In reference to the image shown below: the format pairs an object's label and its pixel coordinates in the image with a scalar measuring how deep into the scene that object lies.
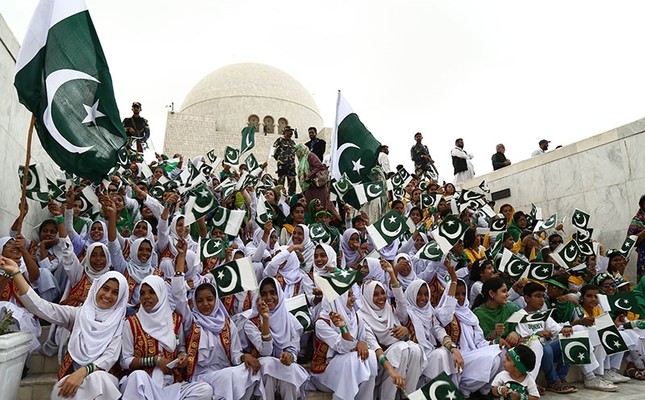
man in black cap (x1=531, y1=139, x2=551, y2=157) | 10.20
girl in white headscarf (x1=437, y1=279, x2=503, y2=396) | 3.71
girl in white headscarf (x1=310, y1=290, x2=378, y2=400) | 3.48
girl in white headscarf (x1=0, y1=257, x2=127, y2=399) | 2.82
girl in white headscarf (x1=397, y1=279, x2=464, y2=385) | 3.71
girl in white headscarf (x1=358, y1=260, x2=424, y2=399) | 3.61
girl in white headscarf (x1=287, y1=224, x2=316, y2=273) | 5.12
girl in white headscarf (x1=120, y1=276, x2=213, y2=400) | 3.11
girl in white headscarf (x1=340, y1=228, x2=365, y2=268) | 5.48
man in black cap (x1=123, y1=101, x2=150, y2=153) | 9.41
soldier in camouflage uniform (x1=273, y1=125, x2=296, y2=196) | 9.42
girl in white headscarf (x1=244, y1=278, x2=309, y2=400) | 3.43
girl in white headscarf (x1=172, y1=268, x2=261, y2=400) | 3.31
